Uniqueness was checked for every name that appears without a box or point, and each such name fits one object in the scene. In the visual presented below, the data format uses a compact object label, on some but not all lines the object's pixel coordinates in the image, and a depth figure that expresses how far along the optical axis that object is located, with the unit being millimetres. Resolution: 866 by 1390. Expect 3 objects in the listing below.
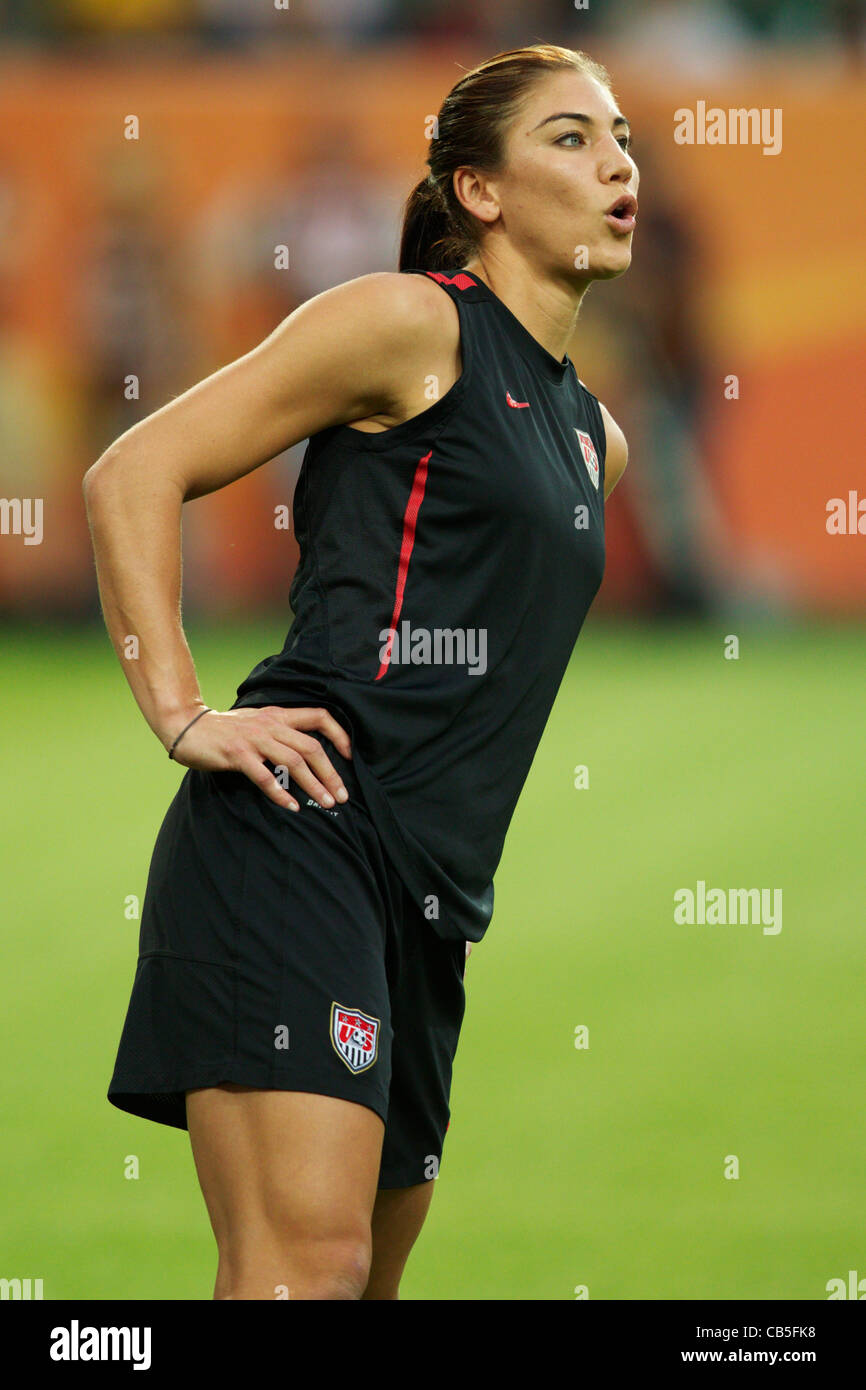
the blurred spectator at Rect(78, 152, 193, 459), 14016
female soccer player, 2699
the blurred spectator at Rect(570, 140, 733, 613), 14430
